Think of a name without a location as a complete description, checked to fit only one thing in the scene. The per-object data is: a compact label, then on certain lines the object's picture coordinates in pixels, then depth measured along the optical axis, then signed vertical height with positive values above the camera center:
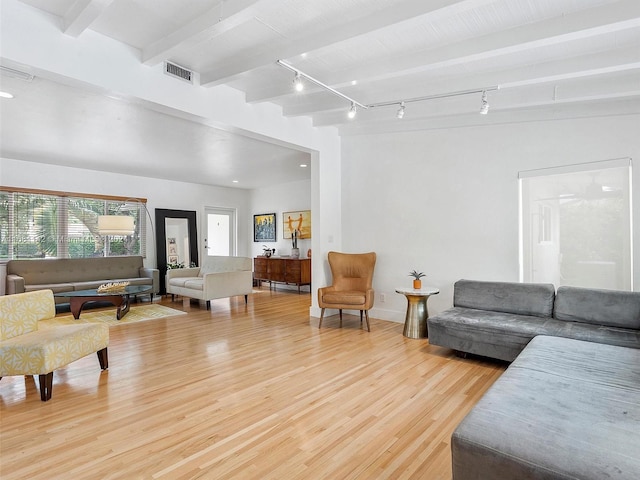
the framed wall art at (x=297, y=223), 7.97 +0.37
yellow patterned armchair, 2.51 -0.76
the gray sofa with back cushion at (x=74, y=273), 5.61 -0.58
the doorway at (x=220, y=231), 8.77 +0.21
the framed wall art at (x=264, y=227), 8.80 +0.29
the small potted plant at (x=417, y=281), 4.26 -0.54
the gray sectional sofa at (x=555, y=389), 1.25 -0.78
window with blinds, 5.91 +0.30
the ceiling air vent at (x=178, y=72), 3.13 +1.55
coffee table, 5.00 -0.82
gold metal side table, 4.05 -0.91
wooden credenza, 7.50 -0.71
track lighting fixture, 2.97 +1.40
